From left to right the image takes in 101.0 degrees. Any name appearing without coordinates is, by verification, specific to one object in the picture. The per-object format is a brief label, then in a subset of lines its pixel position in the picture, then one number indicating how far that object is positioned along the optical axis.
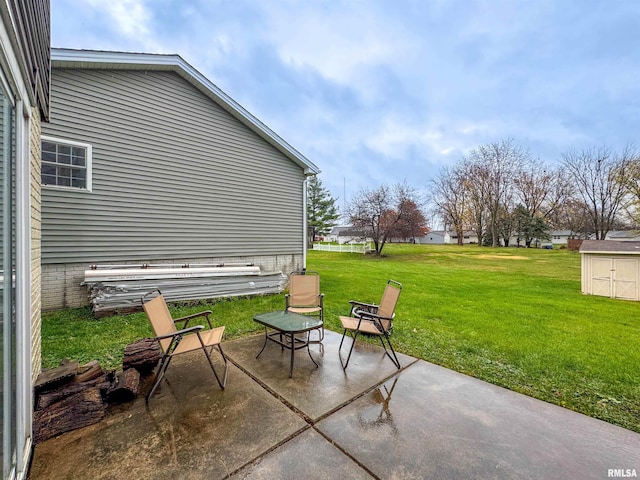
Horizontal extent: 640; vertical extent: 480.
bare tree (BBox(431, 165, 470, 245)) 31.70
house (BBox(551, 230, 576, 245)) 53.06
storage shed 7.50
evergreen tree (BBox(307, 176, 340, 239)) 32.44
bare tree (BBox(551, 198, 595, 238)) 30.55
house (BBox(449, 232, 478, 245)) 55.88
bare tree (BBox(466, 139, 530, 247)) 29.22
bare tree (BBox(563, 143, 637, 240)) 25.83
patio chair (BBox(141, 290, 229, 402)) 2.72
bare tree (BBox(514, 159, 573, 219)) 30.55
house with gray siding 5.68
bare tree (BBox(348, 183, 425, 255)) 20.53
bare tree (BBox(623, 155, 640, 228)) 21.59
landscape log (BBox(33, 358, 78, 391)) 2.34
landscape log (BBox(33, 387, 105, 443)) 2.10
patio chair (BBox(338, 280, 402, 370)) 3.36
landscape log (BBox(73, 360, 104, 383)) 2.56
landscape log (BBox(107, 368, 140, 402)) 2.54
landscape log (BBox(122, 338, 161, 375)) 2.99
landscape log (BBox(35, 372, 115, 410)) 2.28
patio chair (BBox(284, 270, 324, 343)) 4.69
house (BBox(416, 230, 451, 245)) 62.50
